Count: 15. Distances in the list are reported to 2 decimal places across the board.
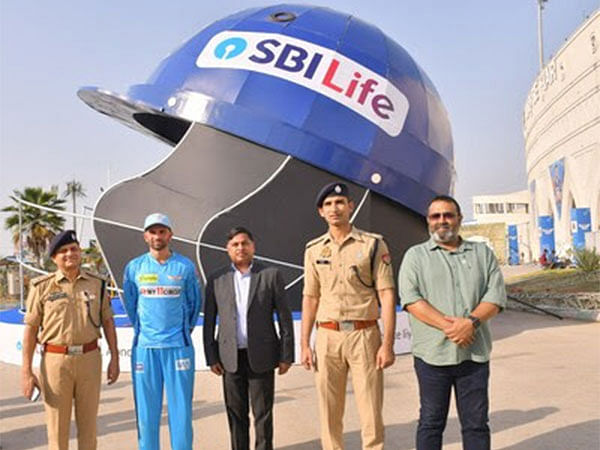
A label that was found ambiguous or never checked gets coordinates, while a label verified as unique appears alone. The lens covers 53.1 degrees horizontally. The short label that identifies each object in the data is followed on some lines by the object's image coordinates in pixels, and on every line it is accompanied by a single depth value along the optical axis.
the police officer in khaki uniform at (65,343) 4.01
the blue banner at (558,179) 43.97
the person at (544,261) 31.30
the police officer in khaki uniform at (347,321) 4.15
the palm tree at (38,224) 26.31
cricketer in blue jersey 4.28
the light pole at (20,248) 9.77
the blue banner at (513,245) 50.10
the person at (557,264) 27.93
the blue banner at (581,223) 33.19
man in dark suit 4.34
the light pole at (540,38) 62.26
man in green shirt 3.76
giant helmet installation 8.32
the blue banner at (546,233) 44.16
